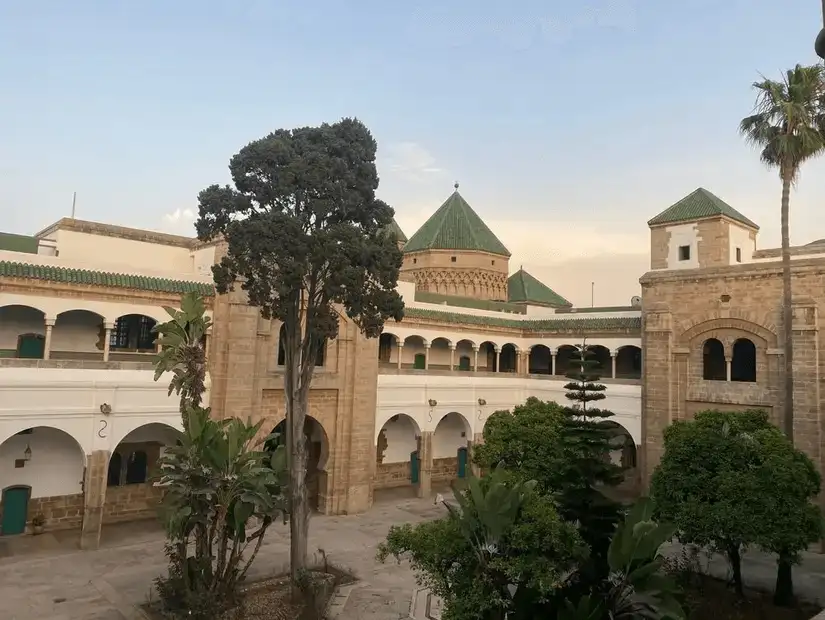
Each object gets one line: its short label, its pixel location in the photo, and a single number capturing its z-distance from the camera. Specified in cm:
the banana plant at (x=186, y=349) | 1459
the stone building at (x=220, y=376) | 1756
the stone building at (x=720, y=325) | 2117
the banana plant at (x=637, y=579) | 955
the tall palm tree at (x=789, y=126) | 1912
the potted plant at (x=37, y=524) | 1862
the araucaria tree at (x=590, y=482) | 1263
